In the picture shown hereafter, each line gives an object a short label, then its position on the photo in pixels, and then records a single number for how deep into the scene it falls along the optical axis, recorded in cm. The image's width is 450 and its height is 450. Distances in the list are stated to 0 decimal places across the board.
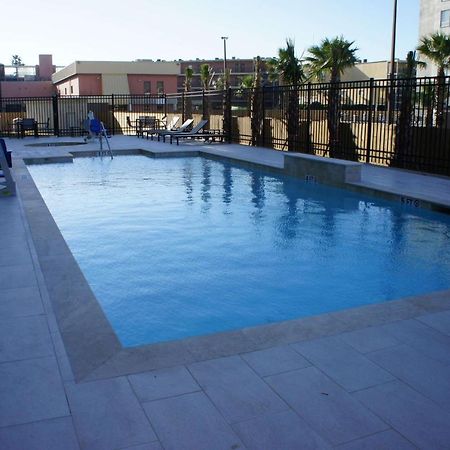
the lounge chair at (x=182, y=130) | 2134
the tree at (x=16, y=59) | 14225
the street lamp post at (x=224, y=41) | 4811
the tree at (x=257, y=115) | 1855
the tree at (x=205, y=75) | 4802
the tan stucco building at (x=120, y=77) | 4928
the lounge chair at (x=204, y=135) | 2000
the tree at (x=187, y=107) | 2576
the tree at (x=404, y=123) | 1277
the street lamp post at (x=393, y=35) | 2643
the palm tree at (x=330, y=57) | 2066
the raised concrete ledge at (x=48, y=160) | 1574
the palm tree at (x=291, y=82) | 1672
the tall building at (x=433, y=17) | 4875
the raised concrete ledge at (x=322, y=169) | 1098
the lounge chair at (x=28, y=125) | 2363
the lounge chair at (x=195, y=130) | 2048
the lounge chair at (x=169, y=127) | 2228
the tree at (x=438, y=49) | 2914
